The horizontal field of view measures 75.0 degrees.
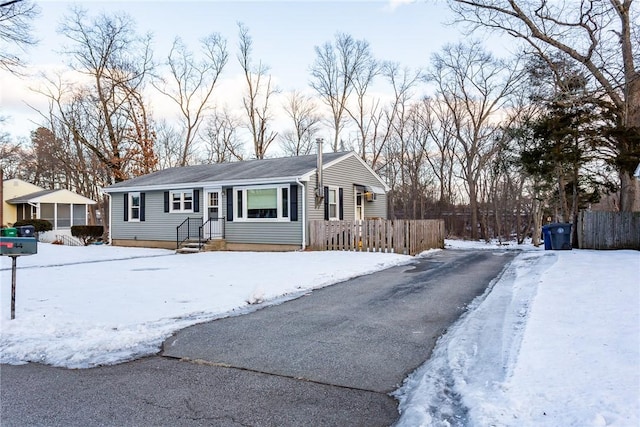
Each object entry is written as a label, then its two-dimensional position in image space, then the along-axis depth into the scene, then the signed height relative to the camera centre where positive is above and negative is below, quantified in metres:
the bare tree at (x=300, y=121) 36.69 +9.16
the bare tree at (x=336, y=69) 34.06 +12.71
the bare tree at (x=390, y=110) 33.49 +9.24
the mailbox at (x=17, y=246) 5.50 -0.24
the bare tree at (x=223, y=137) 37.91 +8.18
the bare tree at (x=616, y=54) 13.60 +5.53
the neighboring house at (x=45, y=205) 31.09 +1.72
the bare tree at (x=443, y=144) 32.41 +6.16
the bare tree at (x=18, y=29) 14.30 +7.00
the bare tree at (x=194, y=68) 34.41 +13.14
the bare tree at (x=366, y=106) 34.09 +9.58
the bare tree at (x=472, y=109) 28.25 +8.10
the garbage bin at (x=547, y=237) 15.31 -0.60
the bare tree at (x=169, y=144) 39.06 +7.72
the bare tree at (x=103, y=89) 28.91 +10.03
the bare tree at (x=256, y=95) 34.53 +10.81
